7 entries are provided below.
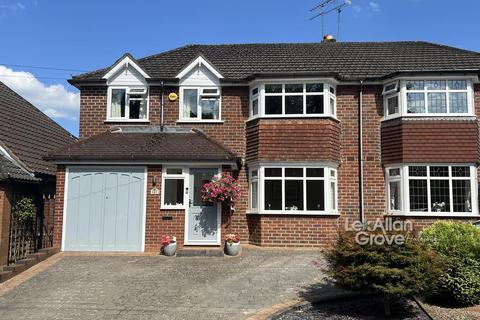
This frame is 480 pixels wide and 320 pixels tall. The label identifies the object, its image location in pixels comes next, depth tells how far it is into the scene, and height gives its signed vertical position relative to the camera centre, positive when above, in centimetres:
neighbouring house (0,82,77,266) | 1300 +76
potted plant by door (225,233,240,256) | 1270 -130
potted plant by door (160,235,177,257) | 1276 -134
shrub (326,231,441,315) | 681 -105
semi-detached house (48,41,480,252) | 1343 +171
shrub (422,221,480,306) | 782 -105
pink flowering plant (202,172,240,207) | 1313 +34
